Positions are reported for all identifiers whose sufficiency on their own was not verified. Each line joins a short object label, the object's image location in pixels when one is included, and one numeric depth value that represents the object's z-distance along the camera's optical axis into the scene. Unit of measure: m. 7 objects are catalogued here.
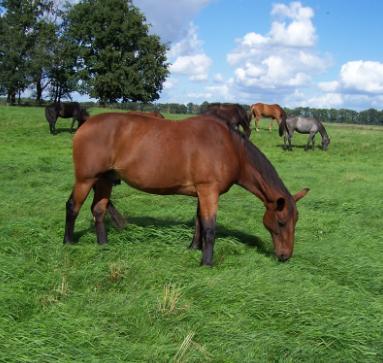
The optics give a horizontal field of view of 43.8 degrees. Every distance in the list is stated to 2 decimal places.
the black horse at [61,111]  24.92
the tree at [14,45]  52.69
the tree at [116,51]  50.53
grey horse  24.11
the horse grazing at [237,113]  19.80
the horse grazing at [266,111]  29.92
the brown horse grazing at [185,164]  5.89
